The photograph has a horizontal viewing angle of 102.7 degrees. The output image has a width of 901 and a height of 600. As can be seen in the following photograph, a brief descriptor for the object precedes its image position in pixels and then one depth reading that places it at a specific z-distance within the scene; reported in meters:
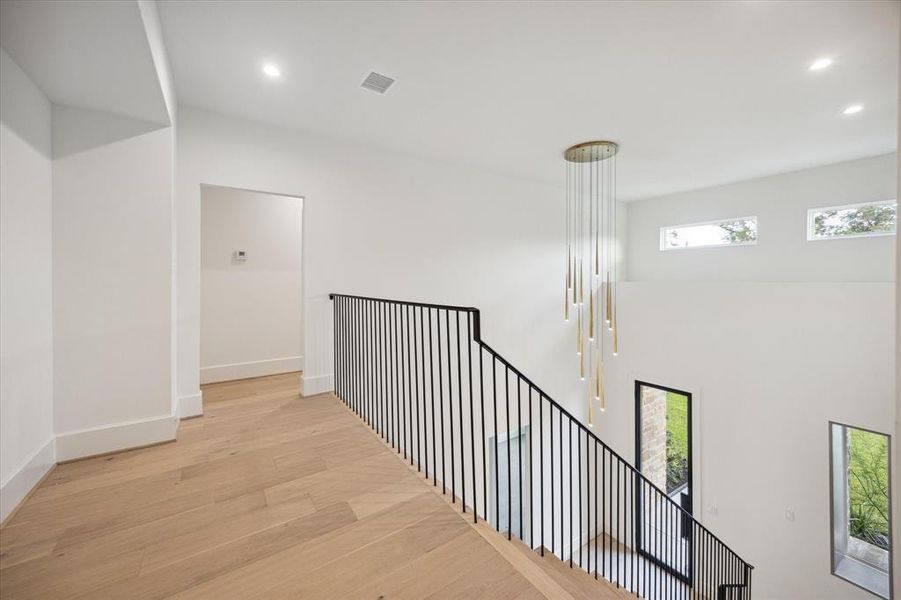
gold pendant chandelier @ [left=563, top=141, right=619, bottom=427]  6.21
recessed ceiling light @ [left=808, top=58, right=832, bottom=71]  2.58
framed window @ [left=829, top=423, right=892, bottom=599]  4.16
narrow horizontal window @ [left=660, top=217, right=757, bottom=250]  5.67
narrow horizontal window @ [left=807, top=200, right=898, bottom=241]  4.40
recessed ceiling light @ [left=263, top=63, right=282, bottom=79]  2.64
